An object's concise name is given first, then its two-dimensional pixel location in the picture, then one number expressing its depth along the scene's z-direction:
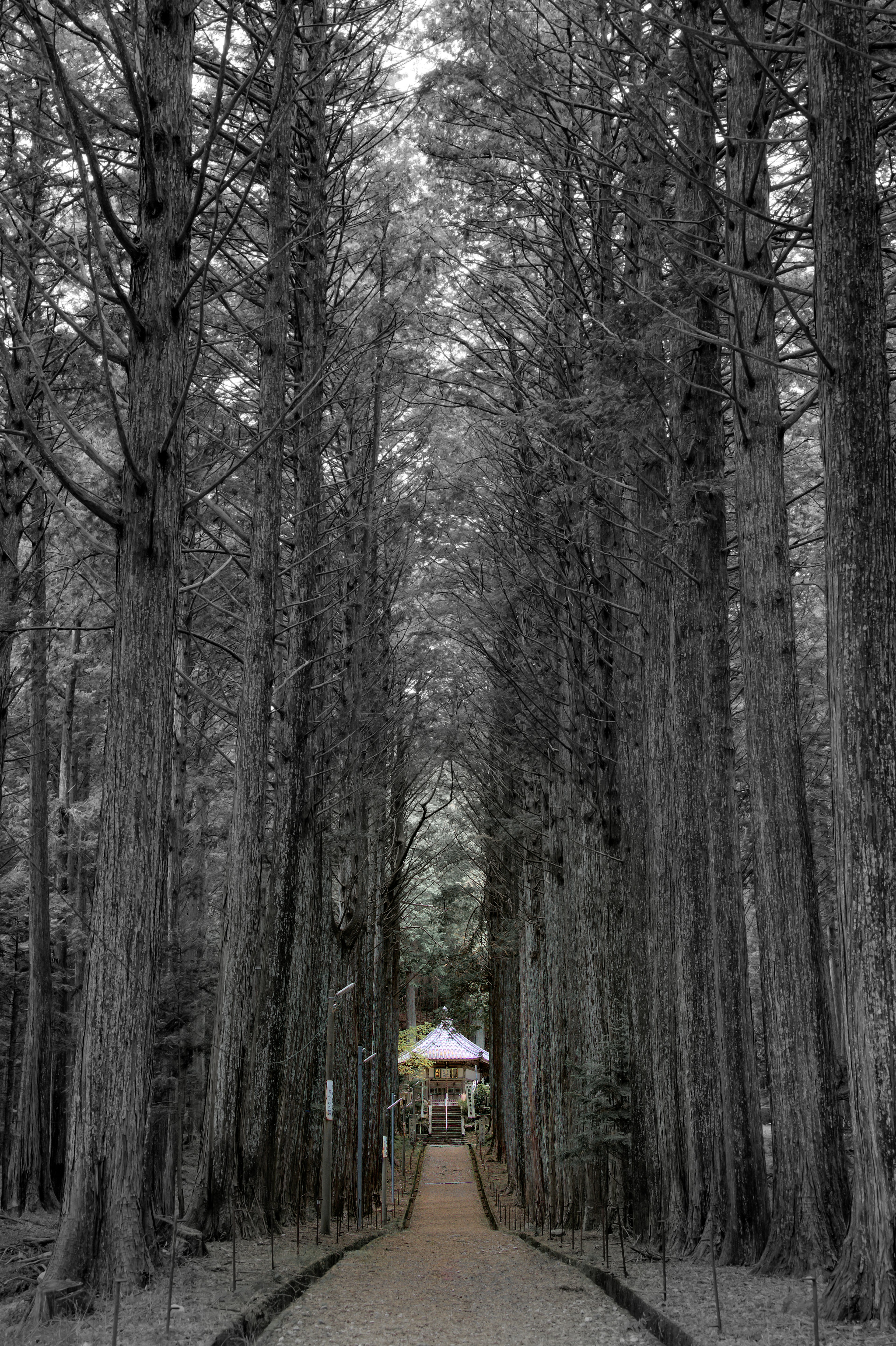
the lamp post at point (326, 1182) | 15.40
